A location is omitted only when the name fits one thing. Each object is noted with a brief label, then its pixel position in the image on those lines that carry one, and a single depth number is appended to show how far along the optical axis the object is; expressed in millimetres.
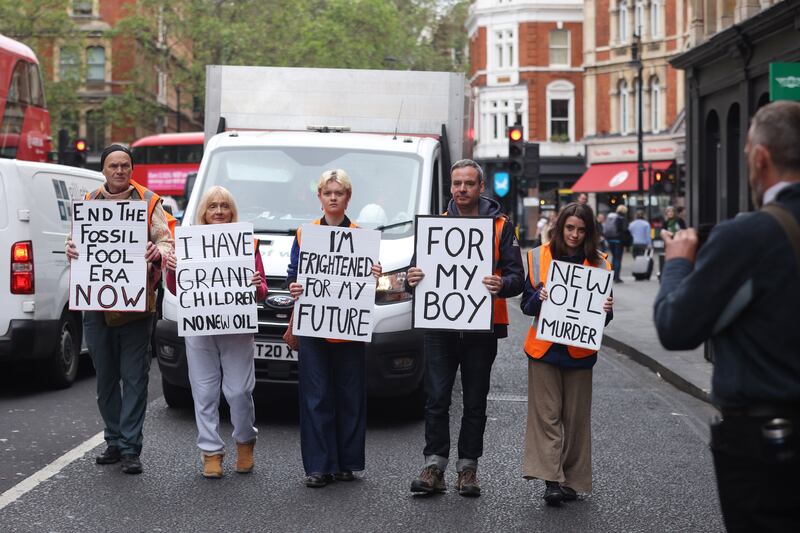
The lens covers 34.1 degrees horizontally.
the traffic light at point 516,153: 24969
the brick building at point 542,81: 66125
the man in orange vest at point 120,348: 7828
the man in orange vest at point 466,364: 7293
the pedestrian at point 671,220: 32594
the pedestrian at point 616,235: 30141
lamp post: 42188
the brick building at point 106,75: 63103
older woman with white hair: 7672
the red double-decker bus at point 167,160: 45553
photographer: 3646
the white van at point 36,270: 10789
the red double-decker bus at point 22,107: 20297
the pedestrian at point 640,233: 31859
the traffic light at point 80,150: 22125
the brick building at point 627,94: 55406
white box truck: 9297
